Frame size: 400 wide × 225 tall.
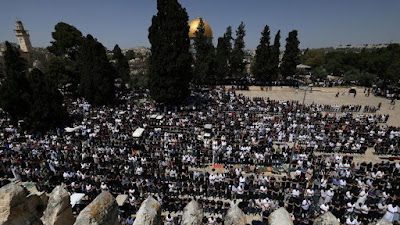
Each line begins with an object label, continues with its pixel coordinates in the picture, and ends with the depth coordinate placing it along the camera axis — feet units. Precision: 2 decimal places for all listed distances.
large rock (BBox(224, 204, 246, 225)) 18.21
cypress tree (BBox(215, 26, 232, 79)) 155.43
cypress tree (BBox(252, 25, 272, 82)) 152.05
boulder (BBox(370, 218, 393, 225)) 15.70
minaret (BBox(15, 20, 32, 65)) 203.51
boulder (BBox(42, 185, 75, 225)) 22.40
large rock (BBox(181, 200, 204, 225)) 19.01
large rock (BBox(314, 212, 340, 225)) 16.47
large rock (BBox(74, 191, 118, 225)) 17.89
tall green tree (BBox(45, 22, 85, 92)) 107.65
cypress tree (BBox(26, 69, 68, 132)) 74.11
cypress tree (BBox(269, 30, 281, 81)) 154.20
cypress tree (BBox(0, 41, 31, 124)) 73.67
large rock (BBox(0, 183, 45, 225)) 19.02
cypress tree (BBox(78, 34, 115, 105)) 99.35
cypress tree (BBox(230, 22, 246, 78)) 167.73
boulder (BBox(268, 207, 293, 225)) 17.22
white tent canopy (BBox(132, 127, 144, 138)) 65.12
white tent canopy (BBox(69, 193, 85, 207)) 38.89
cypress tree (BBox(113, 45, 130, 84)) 139.74
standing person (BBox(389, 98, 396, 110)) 111.75
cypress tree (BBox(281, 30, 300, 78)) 158.51
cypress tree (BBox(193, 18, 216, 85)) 135.33
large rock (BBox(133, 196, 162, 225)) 18.90
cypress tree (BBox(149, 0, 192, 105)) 91.56
